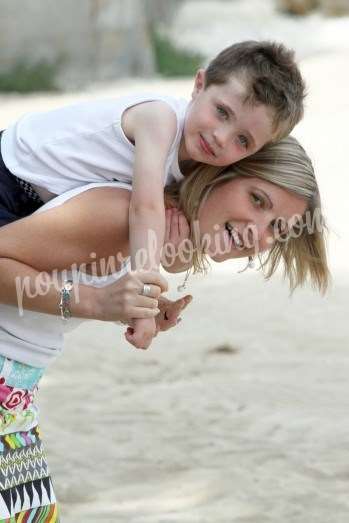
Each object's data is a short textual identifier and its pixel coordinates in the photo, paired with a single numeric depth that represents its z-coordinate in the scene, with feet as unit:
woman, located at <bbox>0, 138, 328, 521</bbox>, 13.65
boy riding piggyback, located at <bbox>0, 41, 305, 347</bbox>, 14.12
